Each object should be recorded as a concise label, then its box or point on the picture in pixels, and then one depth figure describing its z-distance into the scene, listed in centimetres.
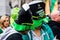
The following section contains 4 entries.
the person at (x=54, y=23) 543
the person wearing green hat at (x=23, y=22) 372
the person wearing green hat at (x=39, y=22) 440
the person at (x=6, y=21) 711
